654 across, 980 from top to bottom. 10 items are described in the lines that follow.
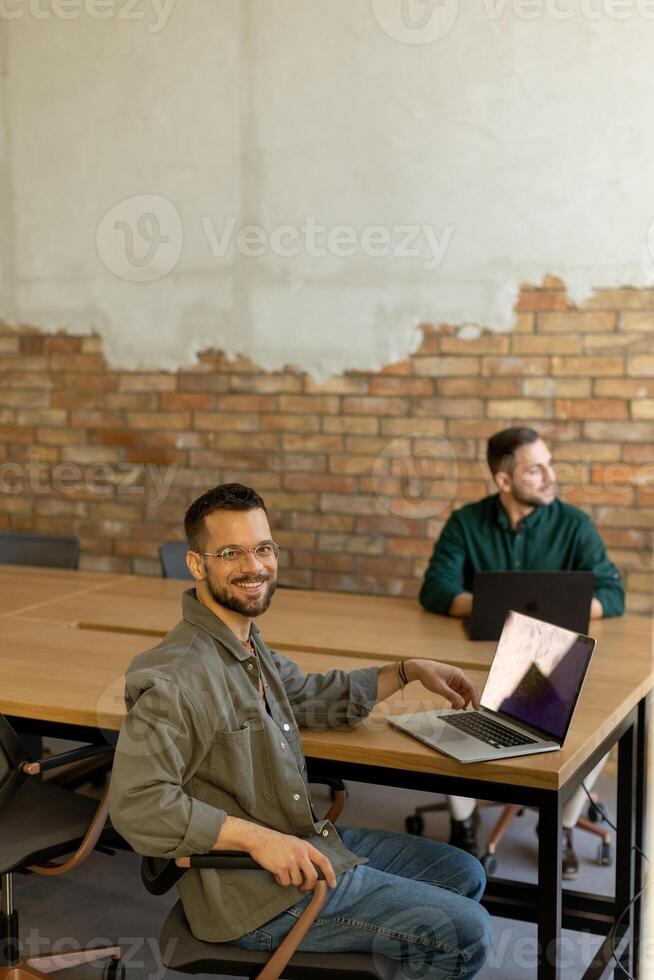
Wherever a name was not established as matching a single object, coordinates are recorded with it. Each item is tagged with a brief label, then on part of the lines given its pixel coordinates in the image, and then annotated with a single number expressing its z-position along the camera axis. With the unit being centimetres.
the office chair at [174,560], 417
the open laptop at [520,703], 223
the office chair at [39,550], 440
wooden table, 216
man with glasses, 196
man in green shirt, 360
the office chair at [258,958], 197
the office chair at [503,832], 341
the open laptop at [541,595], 306
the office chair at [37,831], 244
